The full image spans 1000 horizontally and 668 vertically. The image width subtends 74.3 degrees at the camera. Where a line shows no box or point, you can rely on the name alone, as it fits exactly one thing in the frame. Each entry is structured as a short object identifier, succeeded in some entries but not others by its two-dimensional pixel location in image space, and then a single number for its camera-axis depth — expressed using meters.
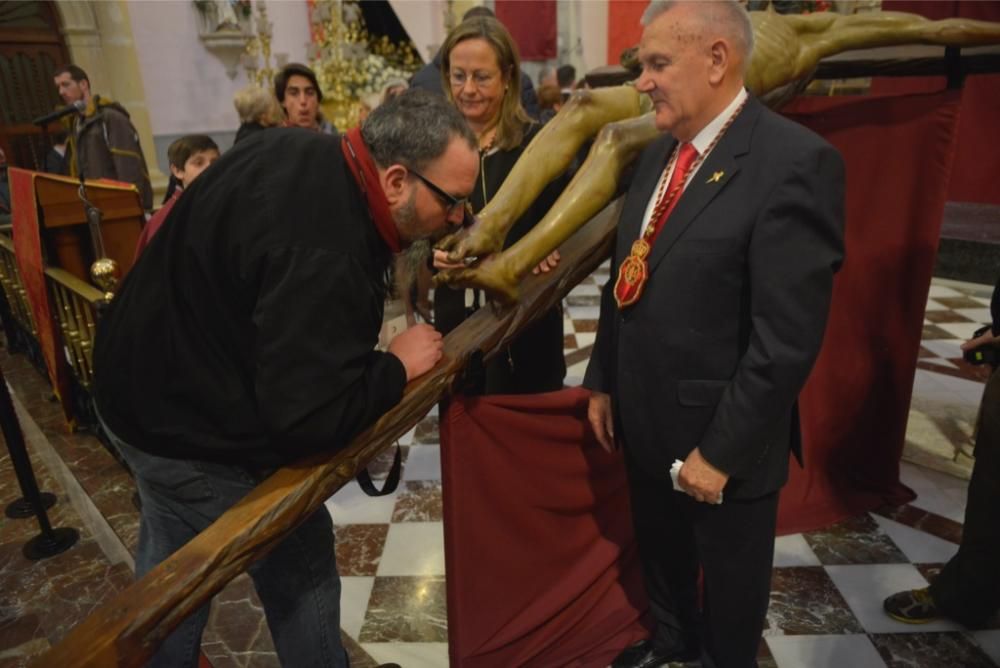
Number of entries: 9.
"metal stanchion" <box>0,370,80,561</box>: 2.24
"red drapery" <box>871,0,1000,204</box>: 4.83
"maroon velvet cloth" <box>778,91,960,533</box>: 2.14
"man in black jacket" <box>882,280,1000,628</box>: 1.80
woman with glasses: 1.99
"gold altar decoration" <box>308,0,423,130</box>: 7.74
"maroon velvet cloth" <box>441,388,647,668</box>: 1.62
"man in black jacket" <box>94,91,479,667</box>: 1.06
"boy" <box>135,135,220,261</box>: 2.66
